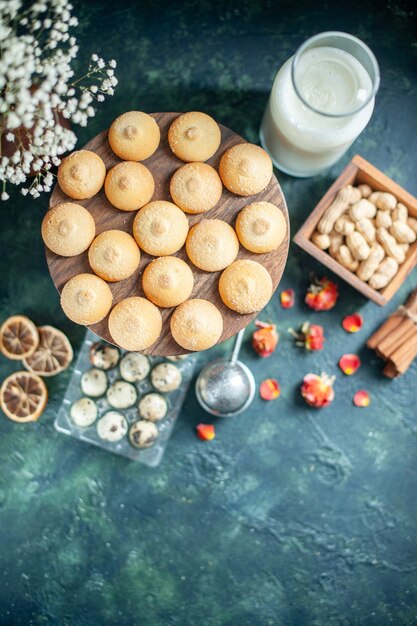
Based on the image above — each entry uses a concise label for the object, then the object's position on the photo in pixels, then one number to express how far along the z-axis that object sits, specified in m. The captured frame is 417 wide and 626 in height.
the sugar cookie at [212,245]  0.67
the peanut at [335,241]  0.78
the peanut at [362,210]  0.77
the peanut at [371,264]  0.77
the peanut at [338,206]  0.76
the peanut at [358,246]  0.77
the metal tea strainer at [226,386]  0.79
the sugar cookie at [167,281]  0.66
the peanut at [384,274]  0.76
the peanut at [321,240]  0.77
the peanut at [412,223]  0.76
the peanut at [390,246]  0.77
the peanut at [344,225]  0.77
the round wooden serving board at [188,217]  0.68
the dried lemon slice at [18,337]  0.81
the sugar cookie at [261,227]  0.67
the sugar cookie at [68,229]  0.66
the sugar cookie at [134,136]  0.67
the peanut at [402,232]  0.76
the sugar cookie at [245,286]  0.67
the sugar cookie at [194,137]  0.67
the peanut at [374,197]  0.77
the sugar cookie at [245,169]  0.67
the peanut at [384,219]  0.77
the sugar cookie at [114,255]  0.66
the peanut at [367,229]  0.77
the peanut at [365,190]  0.78
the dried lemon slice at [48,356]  0.82
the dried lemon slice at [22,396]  0.81
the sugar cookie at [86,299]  0.66
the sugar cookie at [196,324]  0.67
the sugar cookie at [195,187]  0.67
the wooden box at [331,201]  0.75
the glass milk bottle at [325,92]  0.68
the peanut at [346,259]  0.77
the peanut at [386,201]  0.76
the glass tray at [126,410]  0.82
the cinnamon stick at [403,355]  0.78
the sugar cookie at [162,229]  0.67
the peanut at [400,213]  0.76
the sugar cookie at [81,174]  0.67
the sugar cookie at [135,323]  0.67
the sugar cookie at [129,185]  0.67
